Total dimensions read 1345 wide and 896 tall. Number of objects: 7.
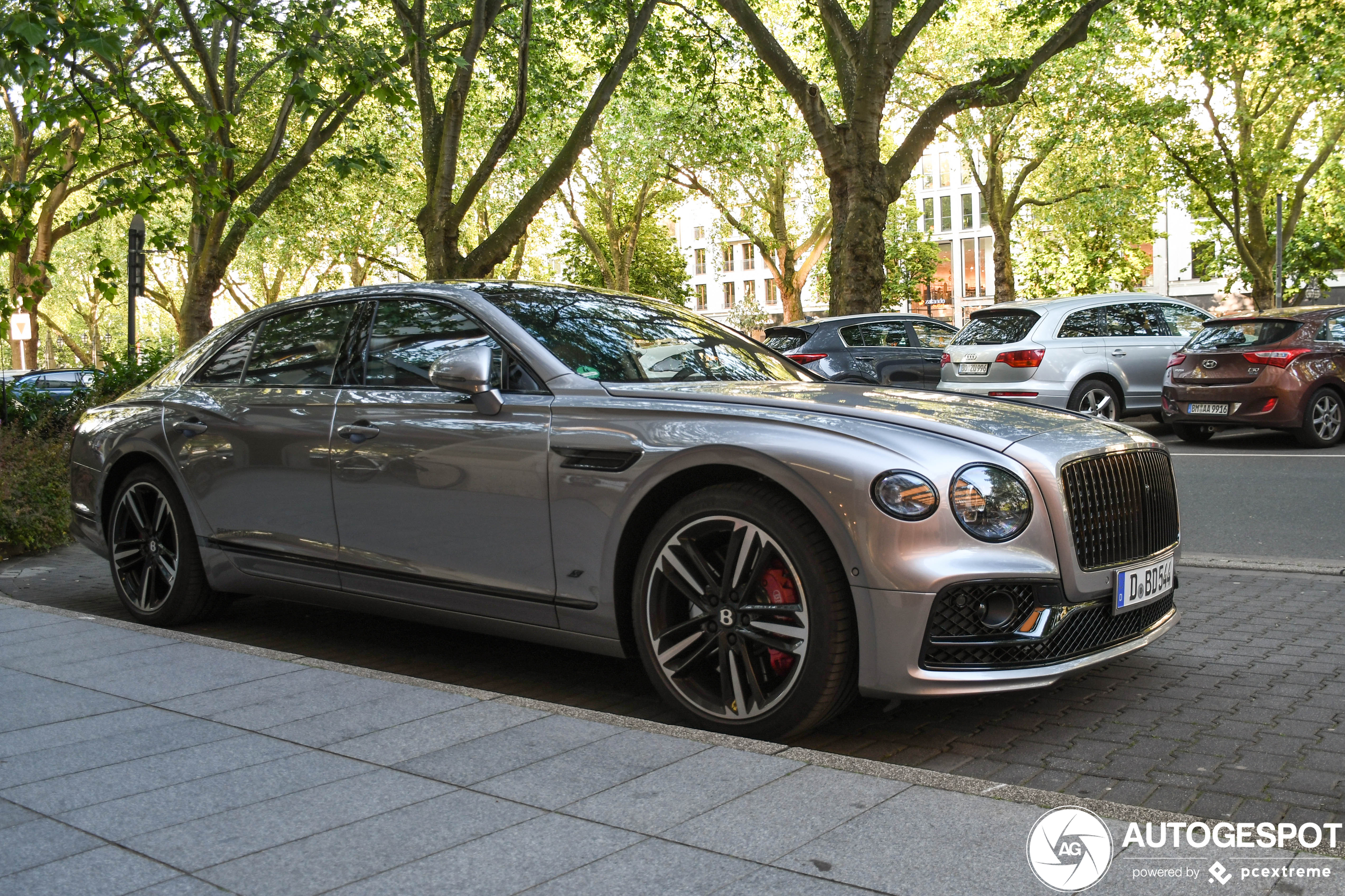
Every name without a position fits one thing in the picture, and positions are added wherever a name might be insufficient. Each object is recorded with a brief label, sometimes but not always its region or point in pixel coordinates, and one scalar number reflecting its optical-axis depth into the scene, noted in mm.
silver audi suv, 14531
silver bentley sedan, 3691
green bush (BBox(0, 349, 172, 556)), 9078
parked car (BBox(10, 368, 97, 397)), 15430
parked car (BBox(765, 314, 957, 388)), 14578
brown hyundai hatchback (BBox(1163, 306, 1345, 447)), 13273
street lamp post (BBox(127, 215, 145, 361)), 16062
